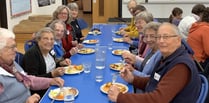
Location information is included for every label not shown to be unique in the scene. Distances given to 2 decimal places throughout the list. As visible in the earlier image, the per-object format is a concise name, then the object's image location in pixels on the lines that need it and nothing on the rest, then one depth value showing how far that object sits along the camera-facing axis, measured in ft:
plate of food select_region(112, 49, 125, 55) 10.73
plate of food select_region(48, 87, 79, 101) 6.44
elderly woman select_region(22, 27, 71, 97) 8.50
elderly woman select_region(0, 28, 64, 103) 6.39
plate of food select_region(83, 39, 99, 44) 12.94
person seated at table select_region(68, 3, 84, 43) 15.65
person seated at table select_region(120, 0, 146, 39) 14.67
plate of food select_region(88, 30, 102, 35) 15.25
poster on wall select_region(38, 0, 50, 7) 25.59
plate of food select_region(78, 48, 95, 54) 10.89
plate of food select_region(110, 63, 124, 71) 8.68
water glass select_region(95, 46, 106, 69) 8.80
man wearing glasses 5.39
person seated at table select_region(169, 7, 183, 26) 17.64
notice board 20.49
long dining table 6.44
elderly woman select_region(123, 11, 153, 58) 10.94
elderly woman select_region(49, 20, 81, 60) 10.76
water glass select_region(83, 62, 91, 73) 8.45
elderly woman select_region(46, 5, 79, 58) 13.14
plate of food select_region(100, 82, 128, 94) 6.82
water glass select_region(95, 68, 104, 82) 7.70
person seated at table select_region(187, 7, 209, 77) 11.43
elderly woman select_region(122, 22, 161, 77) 7.90
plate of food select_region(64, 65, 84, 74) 8.32
